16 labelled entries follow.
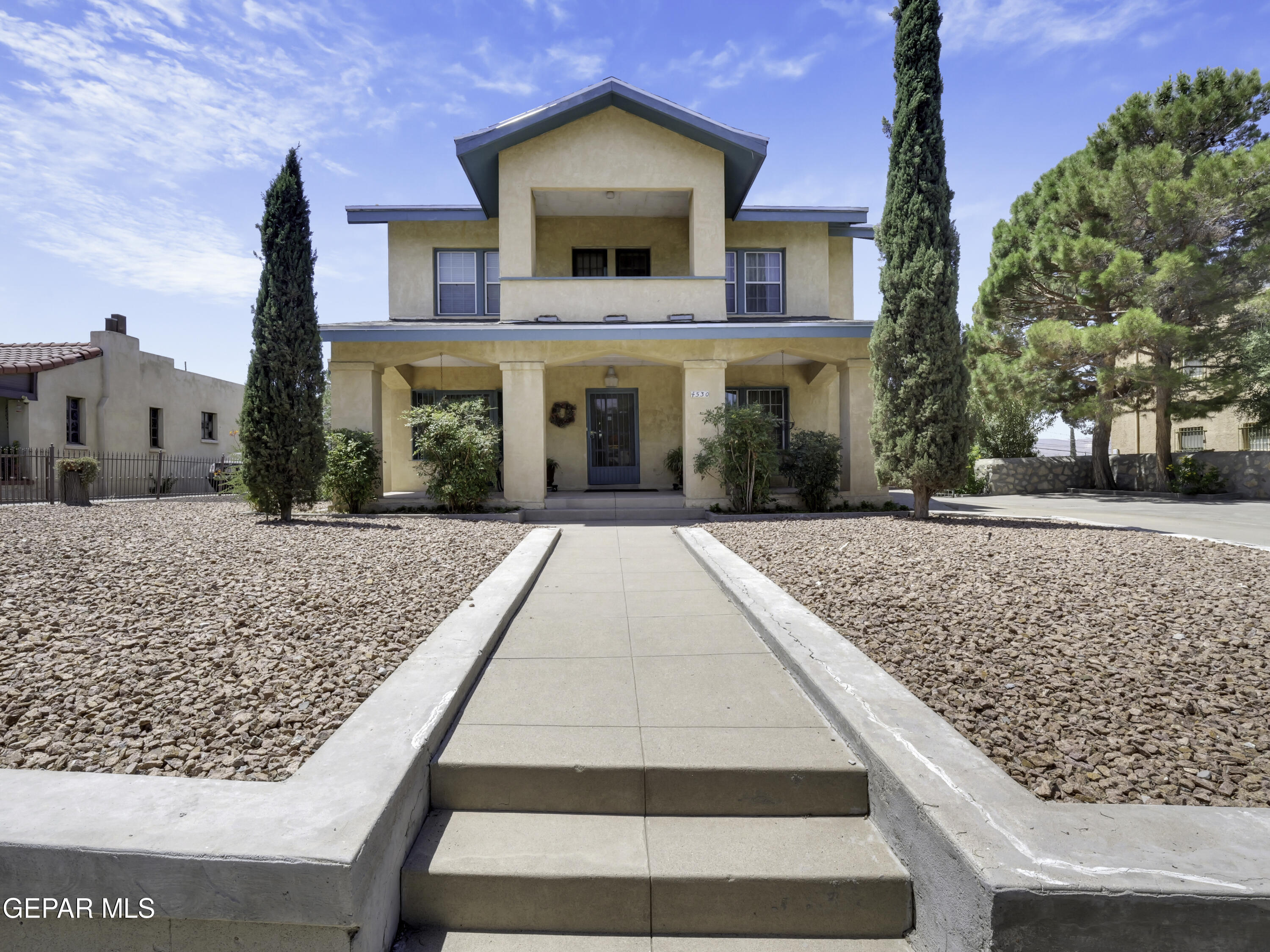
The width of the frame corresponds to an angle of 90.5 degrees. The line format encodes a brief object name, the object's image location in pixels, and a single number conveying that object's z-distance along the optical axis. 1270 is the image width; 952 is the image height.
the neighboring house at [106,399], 16.33
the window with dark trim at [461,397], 14.29
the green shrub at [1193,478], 16.20
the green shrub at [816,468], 11.54
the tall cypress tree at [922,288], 9.35
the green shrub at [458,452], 10.92
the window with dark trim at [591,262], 14.84
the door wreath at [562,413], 14.45
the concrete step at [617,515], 11.50
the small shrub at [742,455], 11.15
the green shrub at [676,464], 14.12
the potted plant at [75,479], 12.49
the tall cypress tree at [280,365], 9.27
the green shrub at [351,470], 10.75
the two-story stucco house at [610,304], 11.85
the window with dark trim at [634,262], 14.91
